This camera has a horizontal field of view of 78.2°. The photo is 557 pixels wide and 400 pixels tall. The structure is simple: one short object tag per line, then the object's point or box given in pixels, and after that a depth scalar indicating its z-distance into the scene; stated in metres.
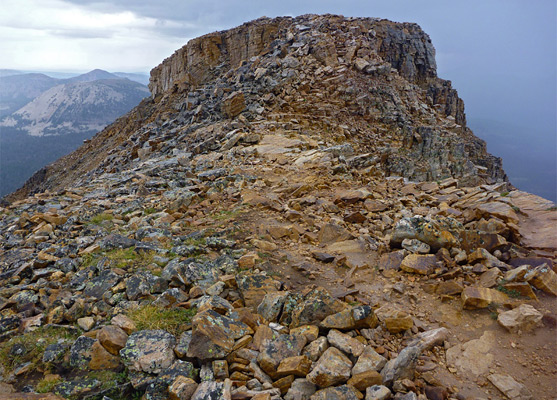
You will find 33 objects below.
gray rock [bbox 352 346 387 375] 4.80
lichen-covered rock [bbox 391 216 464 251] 8.04
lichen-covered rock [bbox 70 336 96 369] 5.28
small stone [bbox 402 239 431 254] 8.08
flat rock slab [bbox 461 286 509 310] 6.34
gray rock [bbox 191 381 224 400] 4.38
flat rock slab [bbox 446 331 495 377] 5.16
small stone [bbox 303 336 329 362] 5.07
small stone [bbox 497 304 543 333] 5.72
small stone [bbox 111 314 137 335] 5.76
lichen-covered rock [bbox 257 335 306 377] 4.90
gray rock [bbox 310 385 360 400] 4.44
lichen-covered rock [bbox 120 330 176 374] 4.94
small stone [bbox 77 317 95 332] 6.12
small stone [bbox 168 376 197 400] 4.50
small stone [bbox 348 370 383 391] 4.63
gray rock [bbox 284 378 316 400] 4.57
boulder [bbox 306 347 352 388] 4.64
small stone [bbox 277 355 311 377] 4.77
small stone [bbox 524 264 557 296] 6.39
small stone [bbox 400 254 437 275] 7.50
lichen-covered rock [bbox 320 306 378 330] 5.55
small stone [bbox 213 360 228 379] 4.79
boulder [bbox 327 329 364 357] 5.10
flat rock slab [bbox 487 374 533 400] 4.64
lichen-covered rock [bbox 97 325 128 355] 5.36
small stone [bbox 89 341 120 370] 5.24
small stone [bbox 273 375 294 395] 4.70
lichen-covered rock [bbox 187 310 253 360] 4.99
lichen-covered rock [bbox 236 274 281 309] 6.52
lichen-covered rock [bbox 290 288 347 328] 5.74
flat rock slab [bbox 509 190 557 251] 8.12
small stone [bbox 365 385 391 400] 4.43
